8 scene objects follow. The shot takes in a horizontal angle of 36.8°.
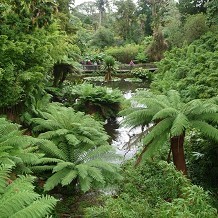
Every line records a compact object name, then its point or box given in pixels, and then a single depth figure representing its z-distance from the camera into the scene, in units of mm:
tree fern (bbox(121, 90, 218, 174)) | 5023
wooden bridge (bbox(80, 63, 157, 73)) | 23733
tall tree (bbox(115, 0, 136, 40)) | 33656
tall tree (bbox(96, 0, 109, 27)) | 47438
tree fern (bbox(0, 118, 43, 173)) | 4992
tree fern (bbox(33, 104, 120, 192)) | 5492
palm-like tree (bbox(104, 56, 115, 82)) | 21859
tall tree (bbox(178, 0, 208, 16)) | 20227
